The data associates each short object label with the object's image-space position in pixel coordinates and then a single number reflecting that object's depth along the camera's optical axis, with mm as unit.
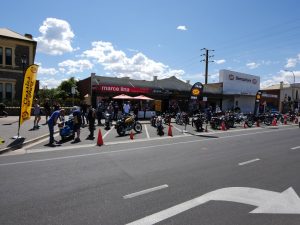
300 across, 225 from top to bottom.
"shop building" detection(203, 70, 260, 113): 32176
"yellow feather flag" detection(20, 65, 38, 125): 9722
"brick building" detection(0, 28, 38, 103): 22926
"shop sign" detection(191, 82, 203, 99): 16379
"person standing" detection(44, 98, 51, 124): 14722
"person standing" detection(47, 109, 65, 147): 9060
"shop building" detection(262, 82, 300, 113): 43190
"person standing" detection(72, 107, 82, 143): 9832
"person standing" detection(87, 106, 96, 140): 11080
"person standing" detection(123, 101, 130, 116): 16696
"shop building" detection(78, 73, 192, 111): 22423
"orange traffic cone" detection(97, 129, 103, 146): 9220
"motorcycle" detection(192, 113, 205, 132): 14748
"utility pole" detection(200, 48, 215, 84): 33367
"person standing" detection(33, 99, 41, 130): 12646
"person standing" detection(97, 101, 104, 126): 15726
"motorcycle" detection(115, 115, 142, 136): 11846
